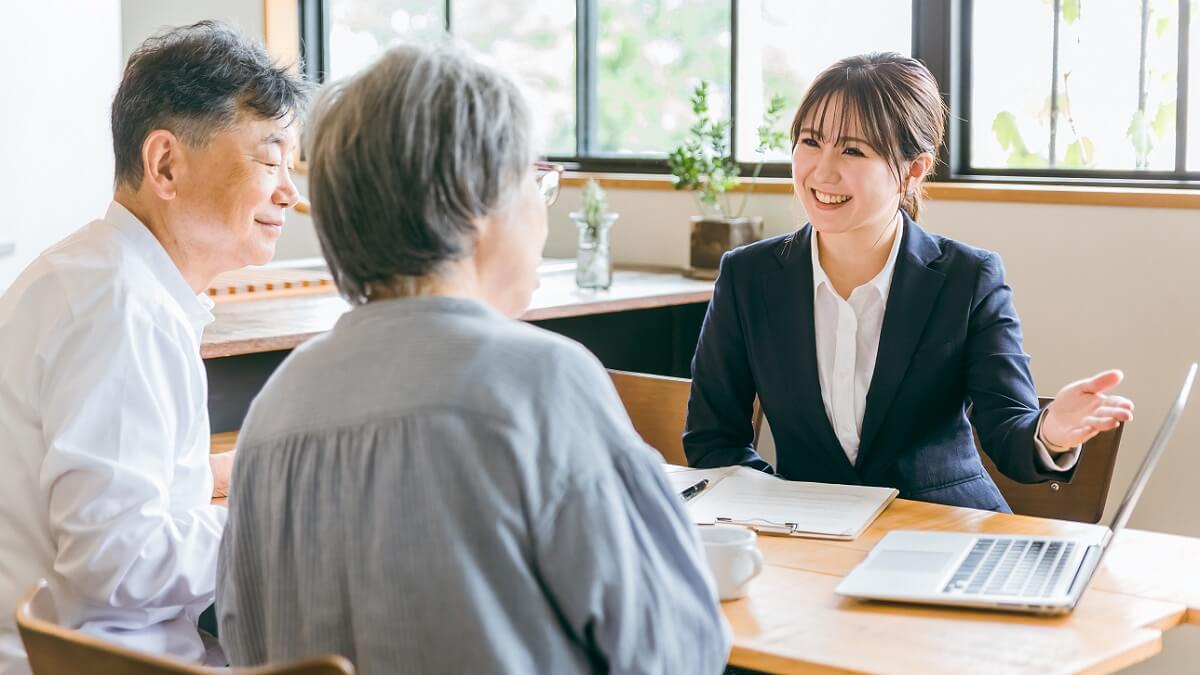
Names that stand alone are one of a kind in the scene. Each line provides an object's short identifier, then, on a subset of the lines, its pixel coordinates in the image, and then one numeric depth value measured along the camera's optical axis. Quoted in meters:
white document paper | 1.70
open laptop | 1.39
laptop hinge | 1.42
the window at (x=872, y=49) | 3.20
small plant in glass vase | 3.48
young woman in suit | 2.08
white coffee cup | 1.42
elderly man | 1.44
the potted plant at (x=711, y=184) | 3.75
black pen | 1.83
